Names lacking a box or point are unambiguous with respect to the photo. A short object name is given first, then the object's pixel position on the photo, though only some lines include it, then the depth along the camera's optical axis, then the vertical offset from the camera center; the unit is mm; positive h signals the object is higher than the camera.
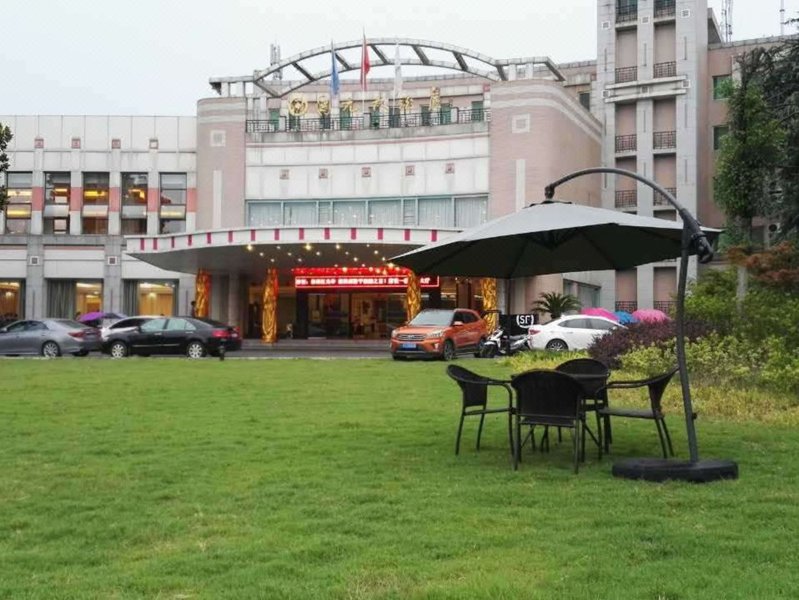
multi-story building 38906 +6533
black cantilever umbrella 6906 +672
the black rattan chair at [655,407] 7727 -770
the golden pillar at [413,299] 34625 +635
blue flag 42500 +11102
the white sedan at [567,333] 26109 -457
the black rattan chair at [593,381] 8155 -580
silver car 27469 -846
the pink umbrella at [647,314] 28738 +140
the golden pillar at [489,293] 35156 +916
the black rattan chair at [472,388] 8172 -674
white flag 41688 +11215
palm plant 35188 +549
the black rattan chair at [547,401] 7336 -696
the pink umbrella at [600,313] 28731 +149
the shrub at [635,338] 17141 -402
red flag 43250 +12149
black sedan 27297 -775
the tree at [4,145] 25328 +4658
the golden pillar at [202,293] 38312 +857
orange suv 25219 -551
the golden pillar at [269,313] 37219 +33
